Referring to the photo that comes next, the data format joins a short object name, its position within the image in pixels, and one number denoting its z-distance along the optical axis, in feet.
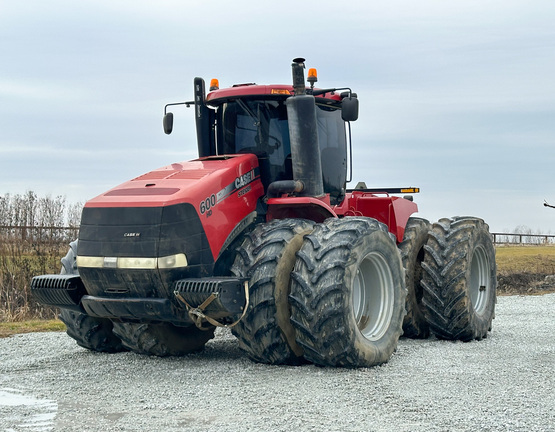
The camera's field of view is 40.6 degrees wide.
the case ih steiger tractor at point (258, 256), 23.95
